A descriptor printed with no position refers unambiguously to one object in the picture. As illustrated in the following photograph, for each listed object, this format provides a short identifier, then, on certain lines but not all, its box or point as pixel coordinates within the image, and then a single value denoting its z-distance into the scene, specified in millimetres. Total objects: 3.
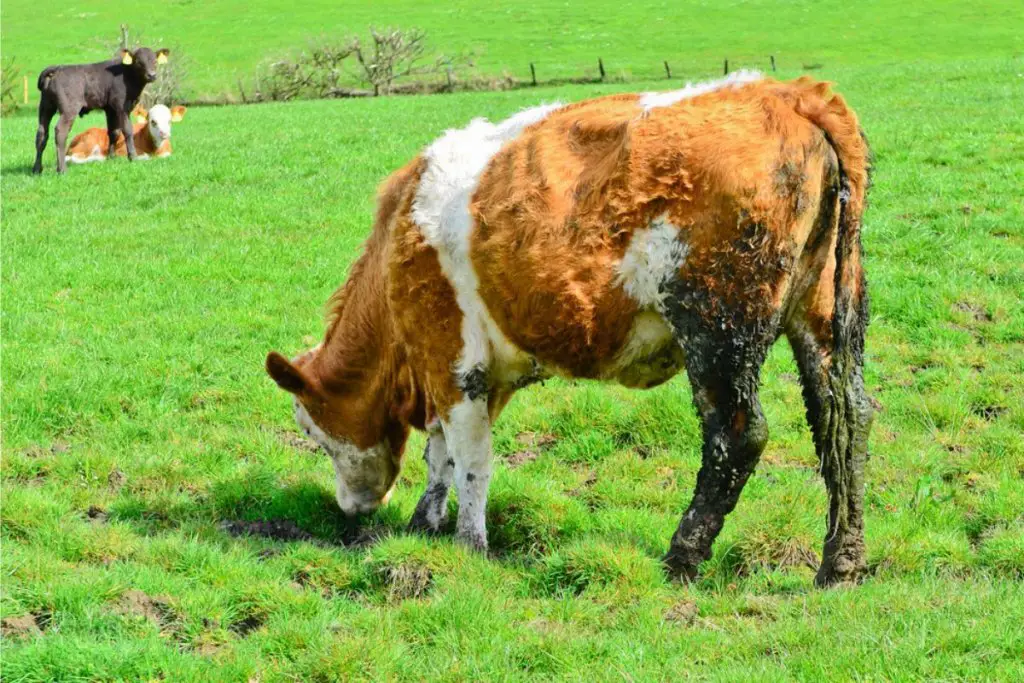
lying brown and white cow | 24578
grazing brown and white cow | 5844
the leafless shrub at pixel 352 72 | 50812
